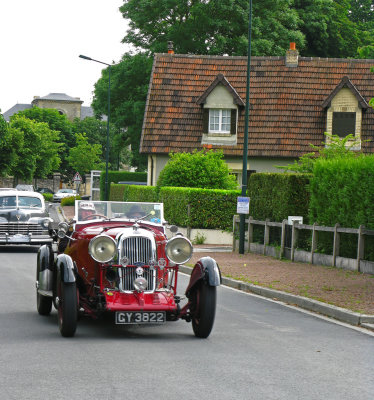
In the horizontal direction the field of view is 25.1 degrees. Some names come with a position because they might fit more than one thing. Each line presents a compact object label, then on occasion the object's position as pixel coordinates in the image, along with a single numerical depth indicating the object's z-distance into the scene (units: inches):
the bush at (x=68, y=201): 2682.1
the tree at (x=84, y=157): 4308.6
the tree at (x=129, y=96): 1894.7
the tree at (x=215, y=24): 1801.2
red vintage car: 377.4
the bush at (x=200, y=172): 1272.1
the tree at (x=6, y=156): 3004.4
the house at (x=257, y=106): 1519.4
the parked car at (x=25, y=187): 2711.9
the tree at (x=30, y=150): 3390.7
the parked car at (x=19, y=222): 986.1
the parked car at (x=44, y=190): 3906.3
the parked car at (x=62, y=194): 3417.8
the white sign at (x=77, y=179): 2637.8
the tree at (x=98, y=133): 4482.0
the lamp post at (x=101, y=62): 1890.3
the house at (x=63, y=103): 6437.0
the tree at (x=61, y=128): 4594.0
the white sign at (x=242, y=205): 931.3
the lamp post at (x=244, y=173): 946.7
